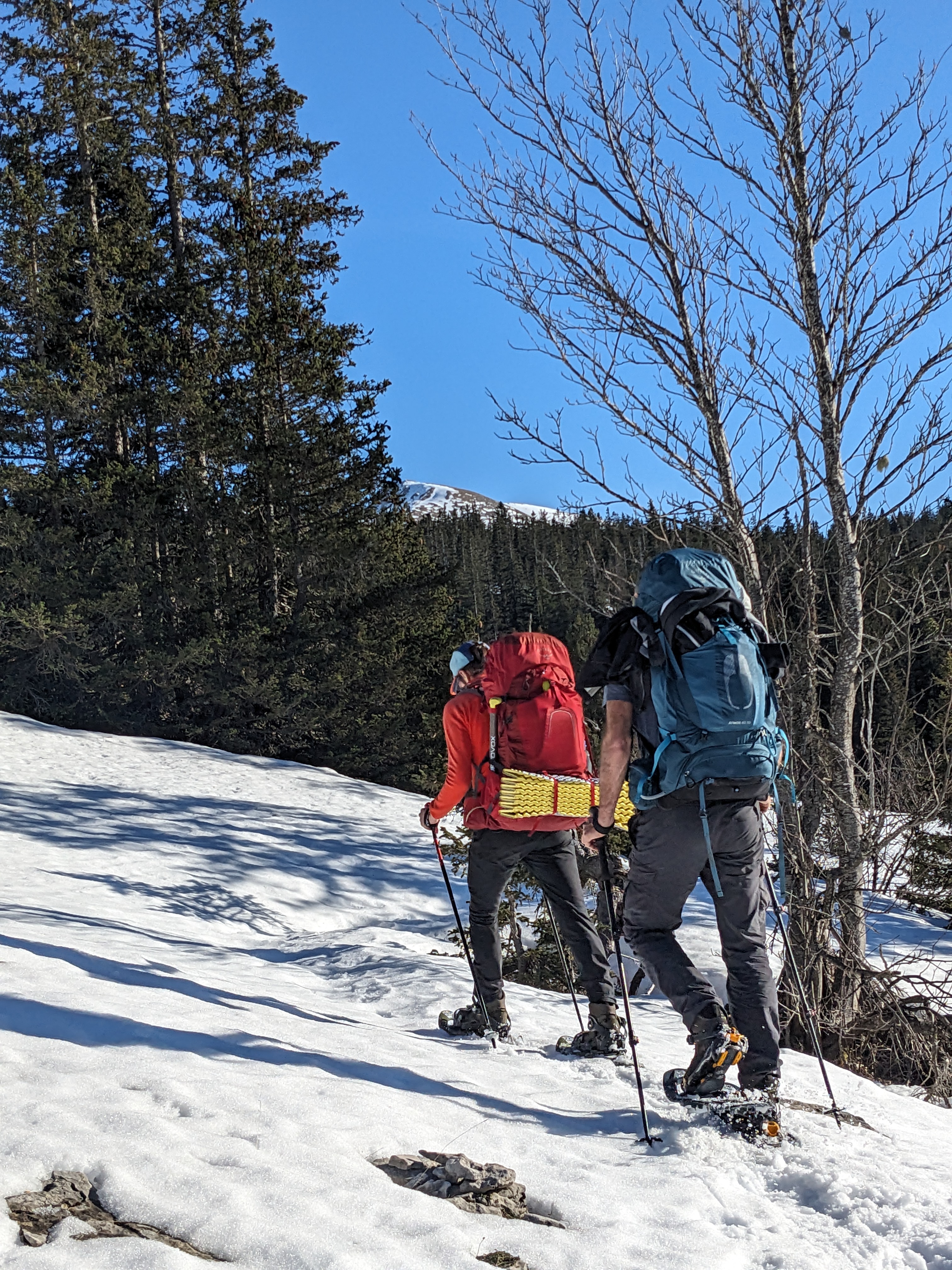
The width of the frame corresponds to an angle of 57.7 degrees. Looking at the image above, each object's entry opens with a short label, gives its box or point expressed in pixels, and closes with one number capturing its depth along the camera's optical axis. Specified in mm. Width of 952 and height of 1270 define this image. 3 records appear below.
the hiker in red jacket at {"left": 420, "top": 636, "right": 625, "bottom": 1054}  4027
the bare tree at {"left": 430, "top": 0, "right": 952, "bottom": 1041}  5848
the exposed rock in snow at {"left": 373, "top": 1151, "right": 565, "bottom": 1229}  2381
